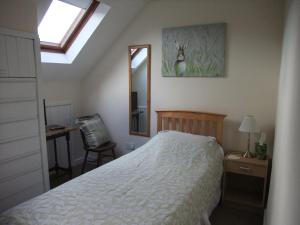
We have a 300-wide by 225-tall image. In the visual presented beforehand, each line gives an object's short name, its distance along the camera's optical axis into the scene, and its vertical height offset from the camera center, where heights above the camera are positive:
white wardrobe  2.06 -0.32
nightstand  2.49 -1.15
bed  1.54 -0.82
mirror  3.38 -0.02
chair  3.39 -0.73
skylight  2.91 +0.81
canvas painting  2.85 +0.46
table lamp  2.52 -0.41
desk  2.91 -0.60
